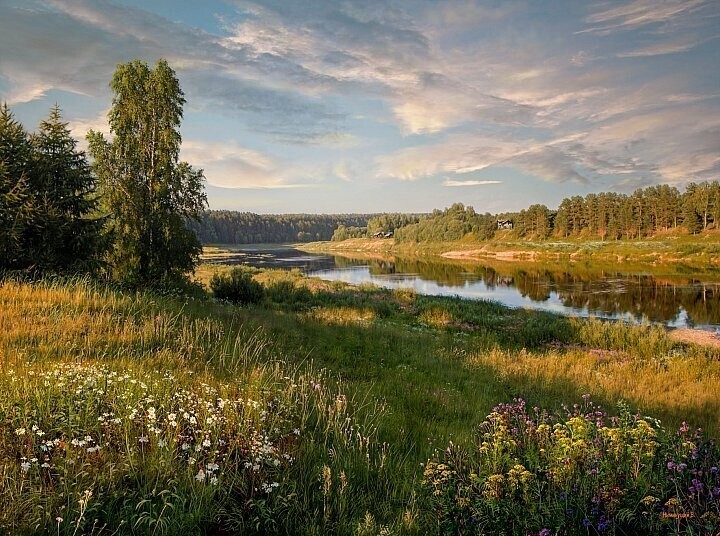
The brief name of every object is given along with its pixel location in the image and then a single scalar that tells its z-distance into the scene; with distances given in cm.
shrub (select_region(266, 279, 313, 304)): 2423
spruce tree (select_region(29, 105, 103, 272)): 1105
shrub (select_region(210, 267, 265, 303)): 2097
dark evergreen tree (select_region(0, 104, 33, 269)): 1018
